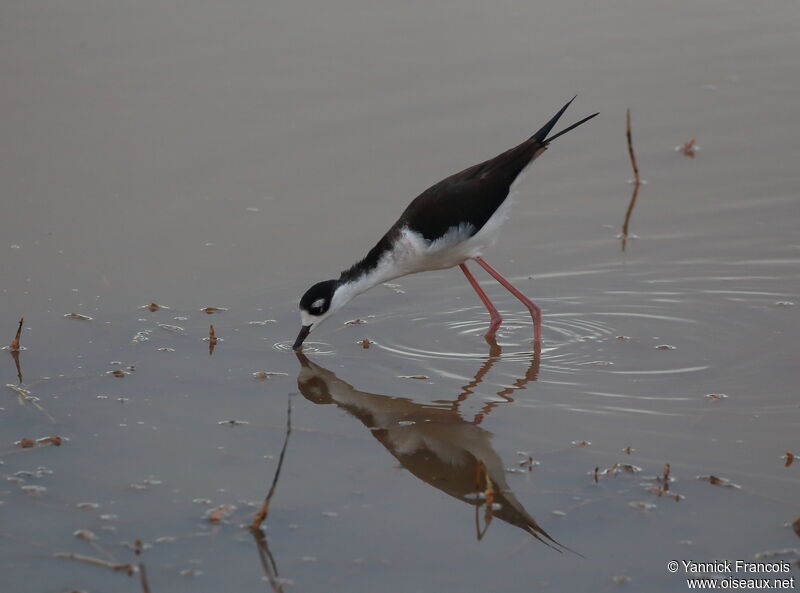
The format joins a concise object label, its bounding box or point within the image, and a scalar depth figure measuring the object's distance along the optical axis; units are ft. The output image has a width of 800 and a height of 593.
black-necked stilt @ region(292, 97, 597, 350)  42.19
